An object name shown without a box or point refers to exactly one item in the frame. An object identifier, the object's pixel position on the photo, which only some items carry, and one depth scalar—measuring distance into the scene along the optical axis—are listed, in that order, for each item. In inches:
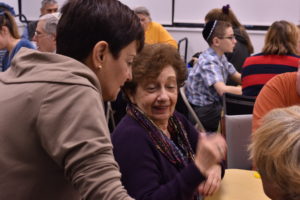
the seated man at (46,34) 133.0
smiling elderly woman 58.2
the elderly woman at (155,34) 217.6
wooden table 68.4
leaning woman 33.6
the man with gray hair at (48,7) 234.1
